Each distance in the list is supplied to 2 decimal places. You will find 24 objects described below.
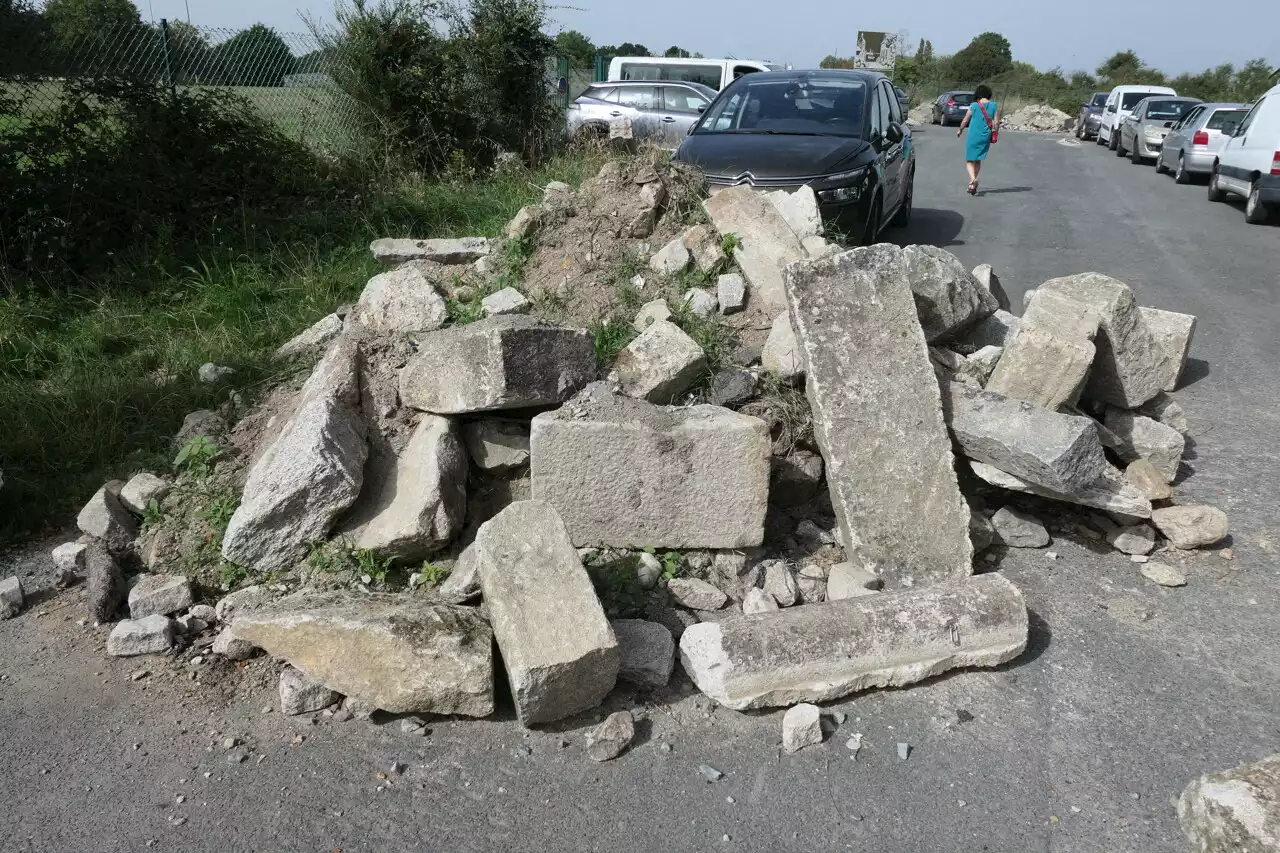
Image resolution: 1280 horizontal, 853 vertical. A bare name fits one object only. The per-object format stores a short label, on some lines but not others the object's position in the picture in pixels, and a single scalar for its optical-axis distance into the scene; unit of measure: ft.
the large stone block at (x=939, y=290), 15.67
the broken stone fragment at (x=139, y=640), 11.87
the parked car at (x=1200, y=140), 48.90
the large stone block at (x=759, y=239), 17.38
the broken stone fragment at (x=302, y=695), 10.82
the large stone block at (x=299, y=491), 12.34
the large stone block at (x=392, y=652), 10.40
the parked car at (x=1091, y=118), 82.84
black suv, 25.14
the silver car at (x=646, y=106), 45.16
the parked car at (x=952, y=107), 100.37
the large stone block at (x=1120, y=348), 15.88
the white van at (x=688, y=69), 54.44
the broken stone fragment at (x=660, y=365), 14.26
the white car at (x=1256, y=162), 37.86
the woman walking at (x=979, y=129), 40.68
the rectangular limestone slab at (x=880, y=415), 12.87
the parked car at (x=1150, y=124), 60.08
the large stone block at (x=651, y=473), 12.67
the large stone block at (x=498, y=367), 12.79
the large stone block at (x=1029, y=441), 12.71
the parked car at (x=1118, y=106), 71.61
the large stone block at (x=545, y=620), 10.04
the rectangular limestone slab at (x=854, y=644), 10.73
